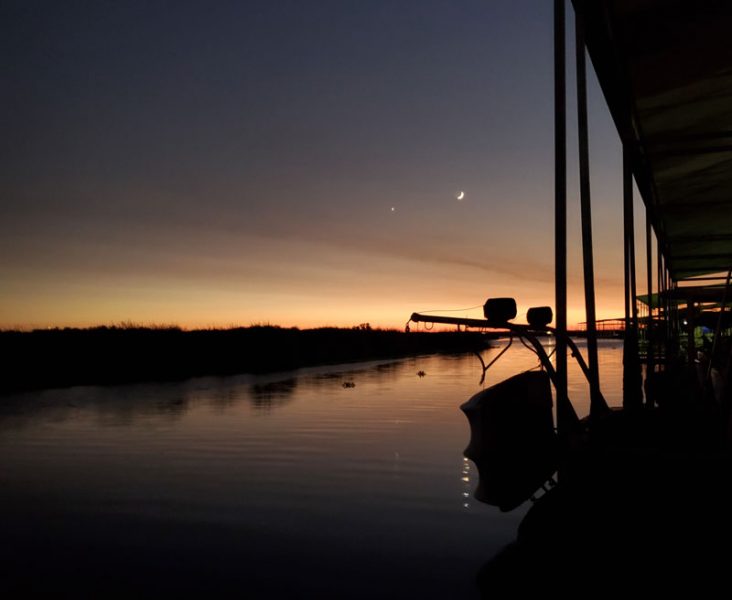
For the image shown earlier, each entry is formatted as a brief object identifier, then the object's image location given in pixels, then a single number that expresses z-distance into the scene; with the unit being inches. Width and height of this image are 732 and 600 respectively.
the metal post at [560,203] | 155.6
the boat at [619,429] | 122.2
